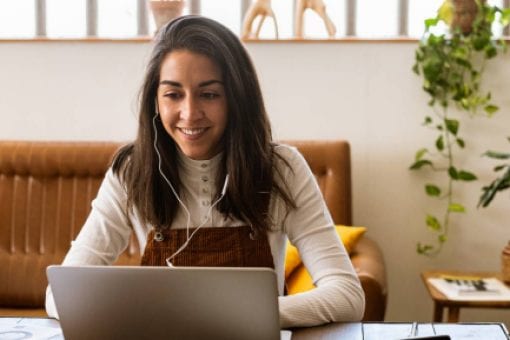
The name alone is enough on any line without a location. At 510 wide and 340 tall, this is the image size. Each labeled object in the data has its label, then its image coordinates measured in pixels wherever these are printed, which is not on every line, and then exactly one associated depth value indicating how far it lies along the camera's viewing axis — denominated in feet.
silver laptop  3.70
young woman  5.42
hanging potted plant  9.76
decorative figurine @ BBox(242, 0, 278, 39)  10.39
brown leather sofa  9.25
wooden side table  8.25
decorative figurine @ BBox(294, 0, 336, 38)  10.41
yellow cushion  7.70
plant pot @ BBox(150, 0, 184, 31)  10.28
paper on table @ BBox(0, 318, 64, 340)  4.47
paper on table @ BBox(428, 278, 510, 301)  8.34
